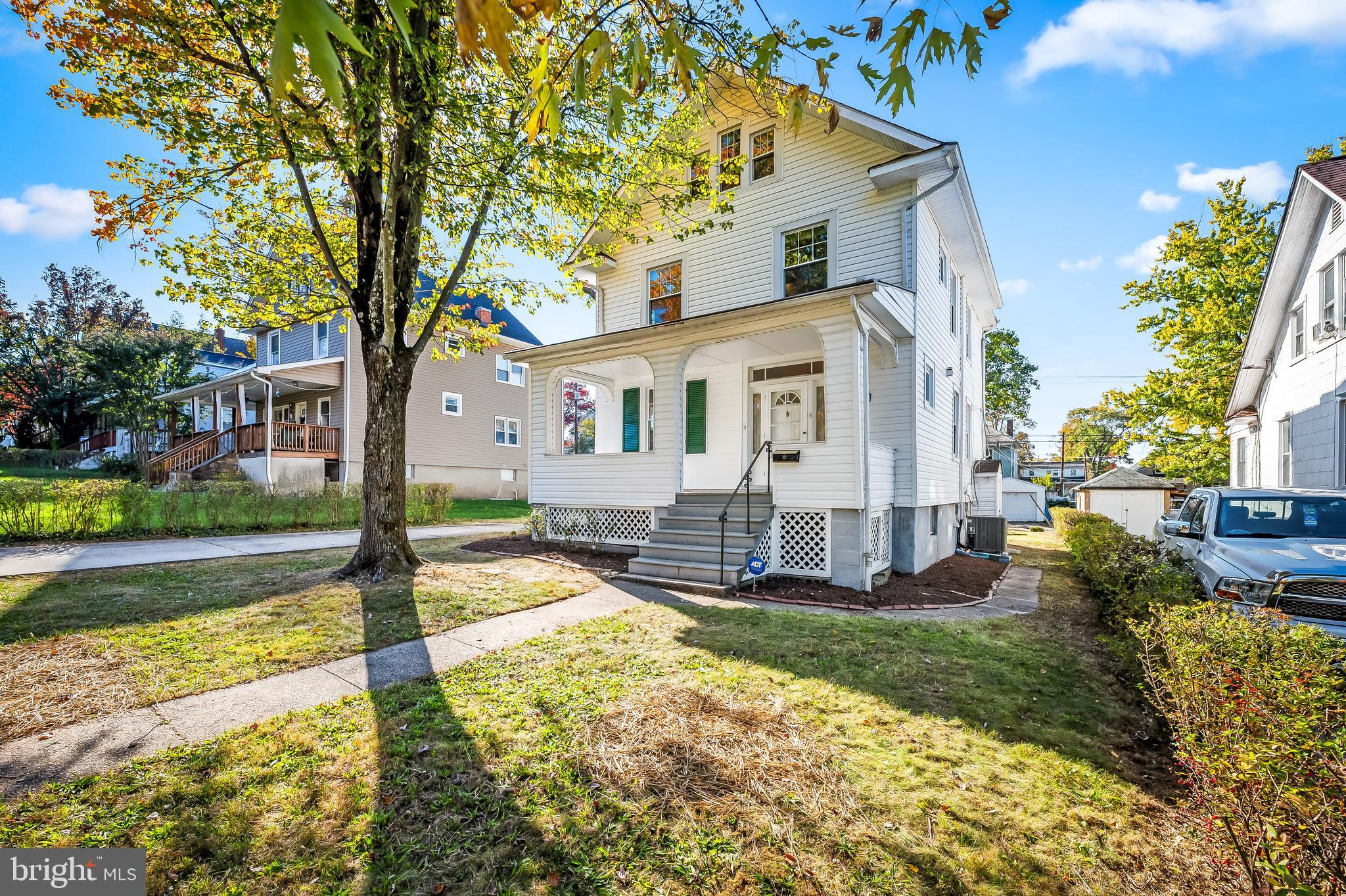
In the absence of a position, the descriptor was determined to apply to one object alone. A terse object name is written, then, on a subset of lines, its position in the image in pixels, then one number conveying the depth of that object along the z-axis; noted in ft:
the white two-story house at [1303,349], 30.71
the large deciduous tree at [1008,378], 114.93
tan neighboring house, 62.69
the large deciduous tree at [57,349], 87.76
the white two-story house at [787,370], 26.78
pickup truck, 15.52
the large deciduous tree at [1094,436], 181.37
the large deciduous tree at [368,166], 20.67
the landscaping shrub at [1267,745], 6.27
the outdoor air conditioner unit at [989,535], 42.86
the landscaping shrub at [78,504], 32.94
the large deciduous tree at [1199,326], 52.01
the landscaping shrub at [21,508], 31.55
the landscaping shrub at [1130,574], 15.96
